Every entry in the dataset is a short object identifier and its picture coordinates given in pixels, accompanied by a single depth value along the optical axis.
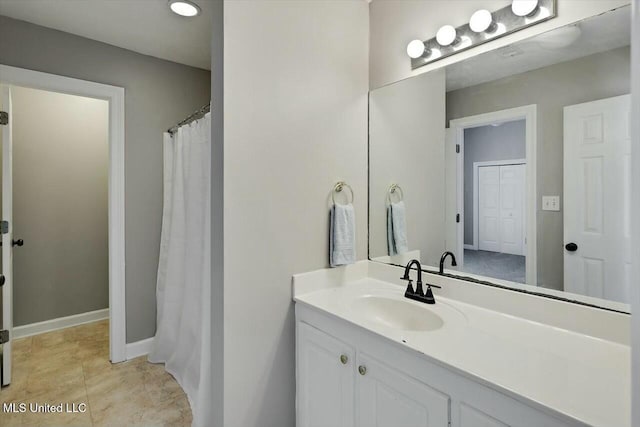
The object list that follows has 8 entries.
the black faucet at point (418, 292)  1.43
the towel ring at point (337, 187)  1.65
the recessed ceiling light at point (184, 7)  1.88
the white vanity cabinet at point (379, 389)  0.82
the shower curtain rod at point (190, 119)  1.90
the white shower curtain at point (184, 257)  1.92
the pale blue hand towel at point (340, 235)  1.61
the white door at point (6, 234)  2.03
